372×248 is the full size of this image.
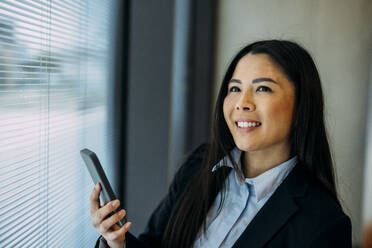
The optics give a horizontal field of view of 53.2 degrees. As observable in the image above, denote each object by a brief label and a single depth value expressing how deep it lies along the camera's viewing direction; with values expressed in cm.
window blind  93
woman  131
